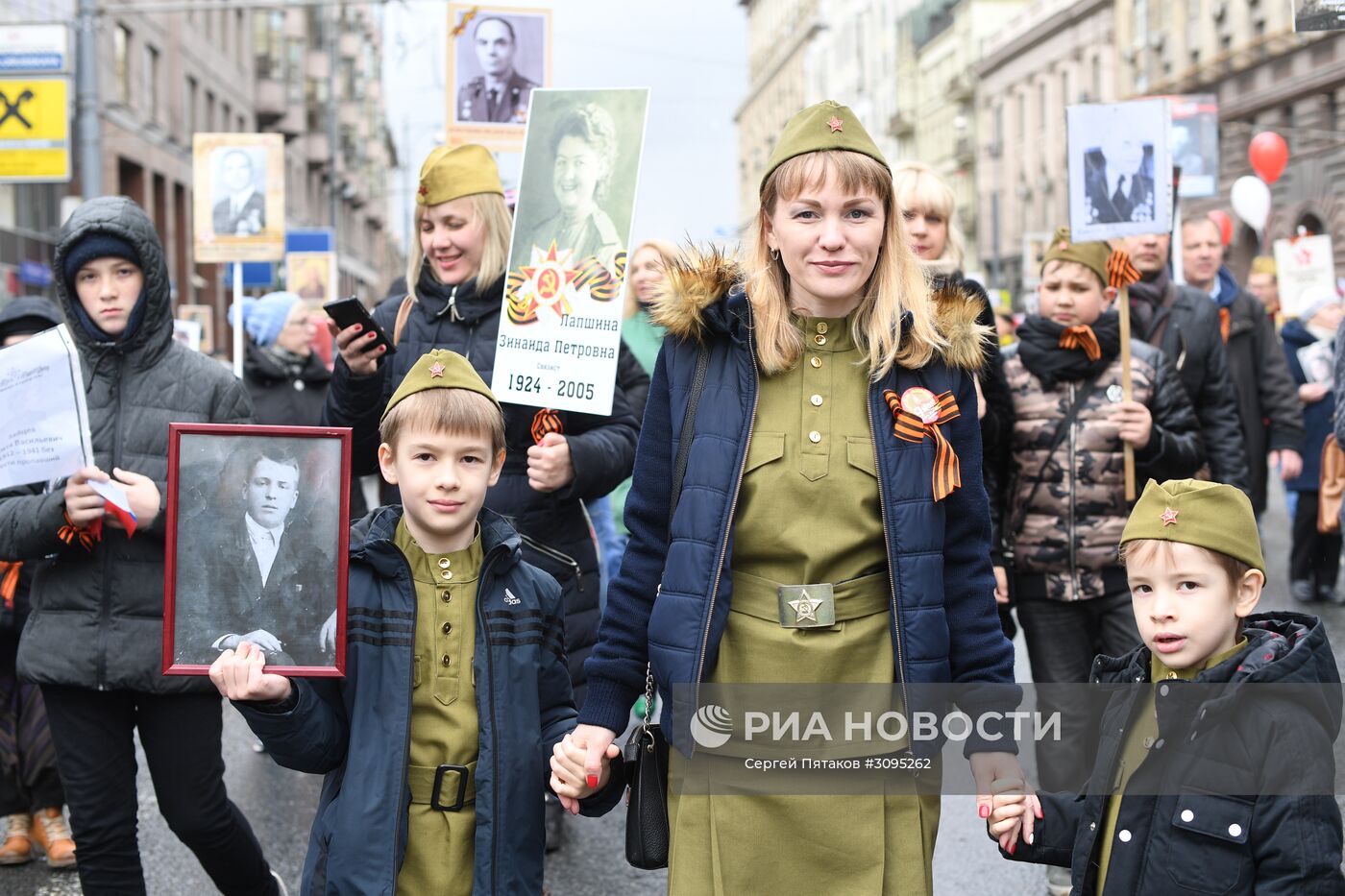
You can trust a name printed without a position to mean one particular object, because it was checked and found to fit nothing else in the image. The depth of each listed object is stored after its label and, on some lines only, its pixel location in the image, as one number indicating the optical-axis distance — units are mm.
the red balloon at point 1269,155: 19609
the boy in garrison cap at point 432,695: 3309
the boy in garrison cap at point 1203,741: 2924
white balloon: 19156
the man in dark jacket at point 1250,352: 8477
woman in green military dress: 2967
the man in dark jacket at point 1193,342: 5704
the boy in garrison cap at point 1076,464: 5133
